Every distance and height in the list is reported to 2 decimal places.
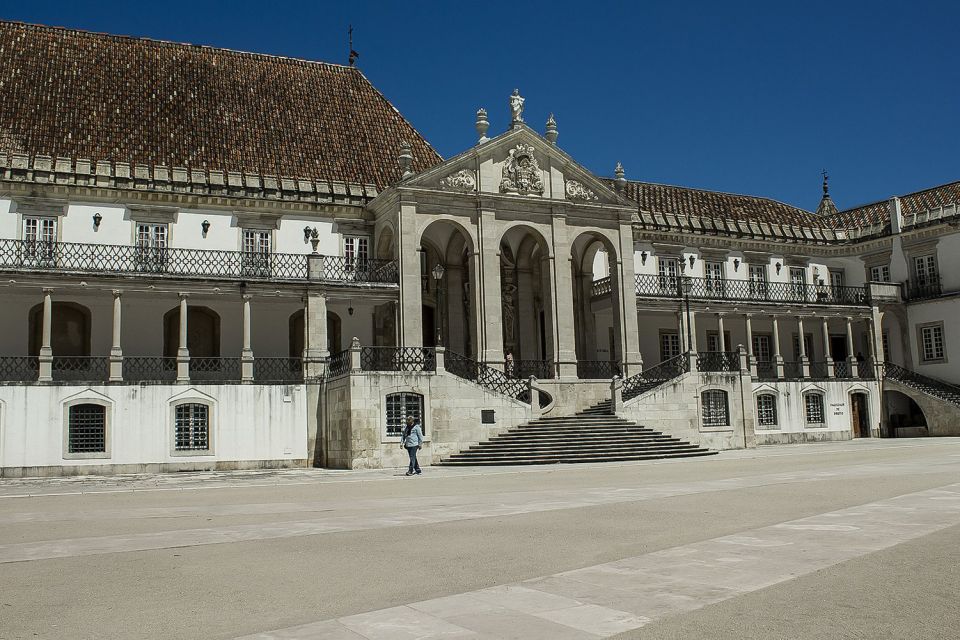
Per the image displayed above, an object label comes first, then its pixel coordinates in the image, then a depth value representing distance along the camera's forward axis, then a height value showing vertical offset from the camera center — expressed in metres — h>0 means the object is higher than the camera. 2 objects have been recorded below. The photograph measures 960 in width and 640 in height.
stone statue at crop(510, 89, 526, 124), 32.06 +10.84
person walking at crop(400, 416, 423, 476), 21.75 -0.61
